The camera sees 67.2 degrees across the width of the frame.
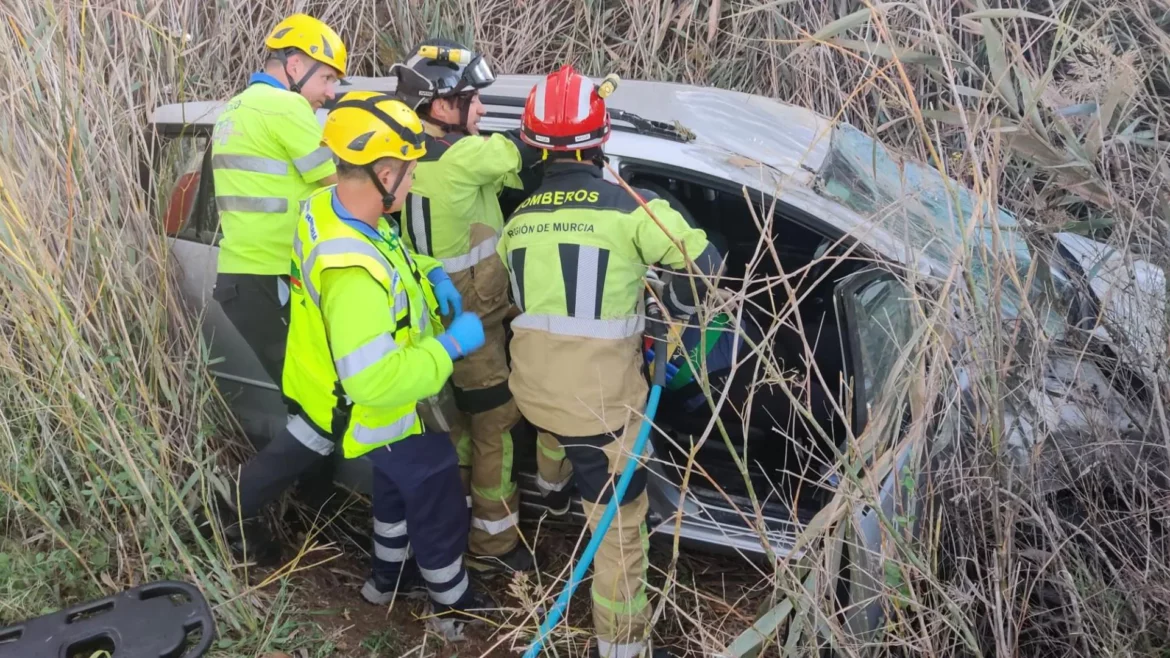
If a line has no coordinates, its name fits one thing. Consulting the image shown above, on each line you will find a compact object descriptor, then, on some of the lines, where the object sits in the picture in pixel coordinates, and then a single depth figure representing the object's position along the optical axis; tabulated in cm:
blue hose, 223
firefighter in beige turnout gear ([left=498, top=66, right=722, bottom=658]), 252
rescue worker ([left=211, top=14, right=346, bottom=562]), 308
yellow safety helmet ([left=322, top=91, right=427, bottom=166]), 239
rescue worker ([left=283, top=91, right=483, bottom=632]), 235
